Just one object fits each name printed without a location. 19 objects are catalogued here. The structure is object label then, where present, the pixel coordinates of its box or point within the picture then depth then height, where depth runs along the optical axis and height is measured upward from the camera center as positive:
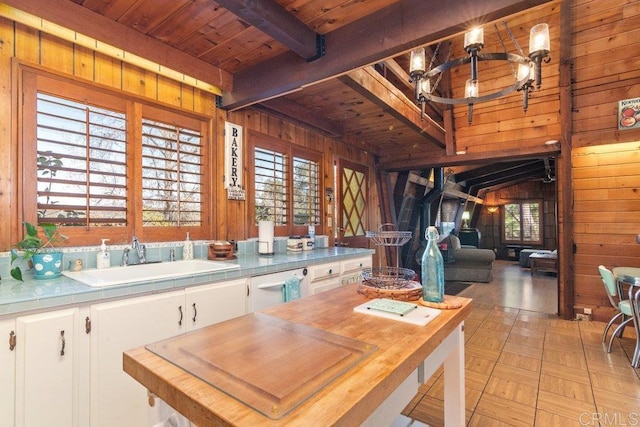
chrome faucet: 2.13 -0.24
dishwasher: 2.16 -0.55
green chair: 2.81 -0.82
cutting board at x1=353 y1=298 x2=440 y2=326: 1.12 -0.39
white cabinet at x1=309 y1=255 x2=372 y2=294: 2.70 -0.57
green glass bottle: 1.31 -0.25
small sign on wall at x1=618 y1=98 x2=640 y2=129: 3.38 +1.08
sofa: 6.21 -1.10
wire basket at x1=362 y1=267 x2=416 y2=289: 1.53 -0.34
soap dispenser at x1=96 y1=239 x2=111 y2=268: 1.95 -0.27
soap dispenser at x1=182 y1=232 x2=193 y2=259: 2.42 -0.28
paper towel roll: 2.90 -0.23
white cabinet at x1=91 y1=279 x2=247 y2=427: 1.45 -0.62
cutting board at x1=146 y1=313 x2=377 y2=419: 0.66 -0.38
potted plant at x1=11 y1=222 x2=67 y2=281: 1.61 -0.21
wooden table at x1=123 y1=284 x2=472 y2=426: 0.60 -0.39
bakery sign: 2.80 +0.48
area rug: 5.44 -1.41
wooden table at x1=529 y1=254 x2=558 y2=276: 7.14 -1.19
